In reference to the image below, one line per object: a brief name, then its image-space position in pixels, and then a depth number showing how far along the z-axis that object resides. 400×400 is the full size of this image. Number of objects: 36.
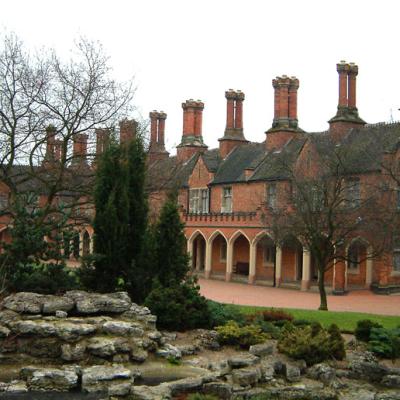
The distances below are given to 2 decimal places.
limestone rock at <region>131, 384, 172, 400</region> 11.12
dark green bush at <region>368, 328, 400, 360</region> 15.97
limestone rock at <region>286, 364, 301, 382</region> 14.05
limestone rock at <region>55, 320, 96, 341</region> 13.56
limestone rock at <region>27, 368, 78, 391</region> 11.82
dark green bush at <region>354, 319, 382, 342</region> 17.00
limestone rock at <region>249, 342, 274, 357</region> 15.18
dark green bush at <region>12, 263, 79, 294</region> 16.62
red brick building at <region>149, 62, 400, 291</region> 36.62
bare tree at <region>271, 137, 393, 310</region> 25.97
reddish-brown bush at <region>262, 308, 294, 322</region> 18.94
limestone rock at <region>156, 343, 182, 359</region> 14.18
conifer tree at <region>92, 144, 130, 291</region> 18.44
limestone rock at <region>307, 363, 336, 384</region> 14.27
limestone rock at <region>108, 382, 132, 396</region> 11.26
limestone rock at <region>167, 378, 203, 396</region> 11.80
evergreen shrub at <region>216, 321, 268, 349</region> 15.90
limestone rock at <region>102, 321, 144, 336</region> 14.17
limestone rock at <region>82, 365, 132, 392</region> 11.87
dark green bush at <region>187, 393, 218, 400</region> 10.72
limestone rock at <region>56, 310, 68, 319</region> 14.39
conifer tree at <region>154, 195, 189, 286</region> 18.30
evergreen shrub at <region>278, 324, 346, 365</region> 15.06
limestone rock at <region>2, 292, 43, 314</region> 14.44
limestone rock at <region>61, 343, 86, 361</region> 13.24
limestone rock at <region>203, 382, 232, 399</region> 12.09
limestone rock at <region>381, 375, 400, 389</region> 14.62
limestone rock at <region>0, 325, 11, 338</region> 13.50
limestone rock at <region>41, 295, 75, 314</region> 14.60
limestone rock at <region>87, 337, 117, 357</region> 13.34
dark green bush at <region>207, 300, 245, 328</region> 17.30
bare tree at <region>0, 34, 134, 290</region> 22.61
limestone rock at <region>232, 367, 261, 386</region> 13.05
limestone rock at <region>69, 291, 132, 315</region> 14.96
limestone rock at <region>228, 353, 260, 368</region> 13.97
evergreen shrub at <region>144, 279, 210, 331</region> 16.34
